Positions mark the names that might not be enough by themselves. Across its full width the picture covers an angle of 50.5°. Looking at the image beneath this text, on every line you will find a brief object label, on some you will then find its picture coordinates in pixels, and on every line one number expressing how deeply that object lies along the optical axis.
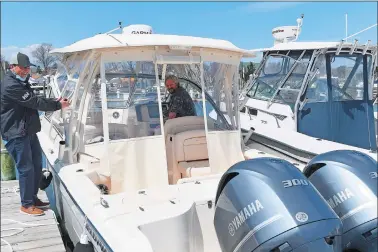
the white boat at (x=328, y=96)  6.19
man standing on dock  3.37
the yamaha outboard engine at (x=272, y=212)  1.83
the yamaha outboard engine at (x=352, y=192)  1.93
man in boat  3.78
